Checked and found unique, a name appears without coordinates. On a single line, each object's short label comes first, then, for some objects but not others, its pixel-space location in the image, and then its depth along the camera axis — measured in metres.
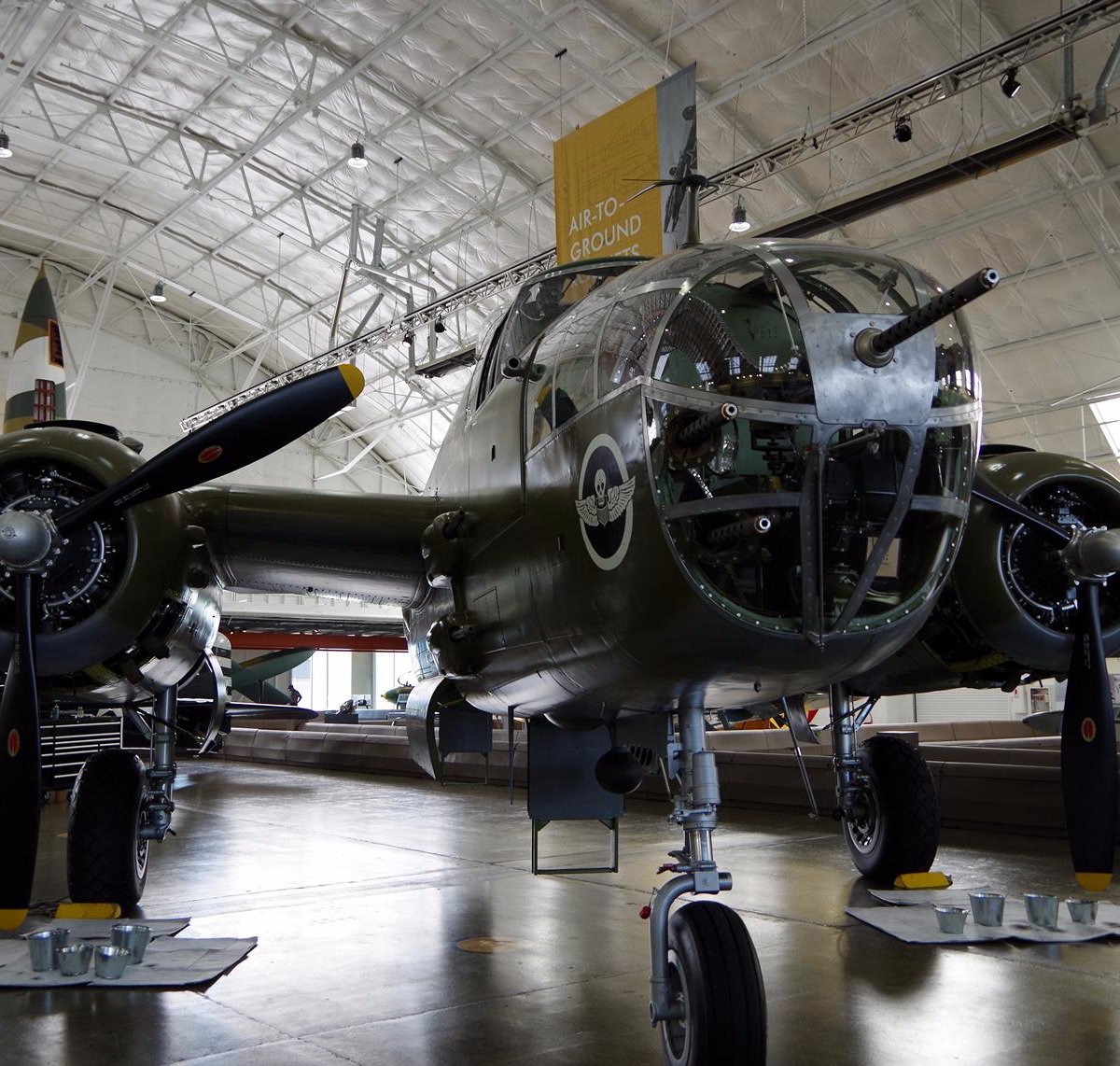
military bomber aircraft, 3.84
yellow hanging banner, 10.97
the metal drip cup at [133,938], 5.68
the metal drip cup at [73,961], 5.47
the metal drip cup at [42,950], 5.51
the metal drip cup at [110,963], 5.38
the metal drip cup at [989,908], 6.43
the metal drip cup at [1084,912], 6.49
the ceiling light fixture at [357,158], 22.05
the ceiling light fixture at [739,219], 18.98
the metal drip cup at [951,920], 6.32
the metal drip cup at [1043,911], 6.44
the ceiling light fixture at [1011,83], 13.72
